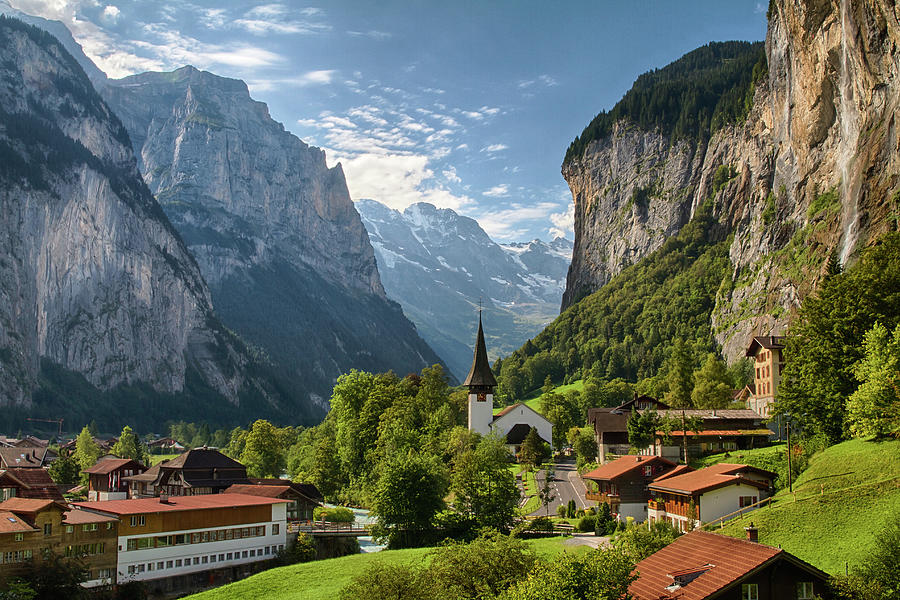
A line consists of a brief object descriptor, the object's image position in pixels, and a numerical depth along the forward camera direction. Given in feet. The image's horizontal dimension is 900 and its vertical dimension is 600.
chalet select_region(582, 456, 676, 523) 201.46
